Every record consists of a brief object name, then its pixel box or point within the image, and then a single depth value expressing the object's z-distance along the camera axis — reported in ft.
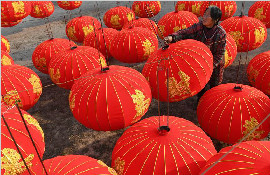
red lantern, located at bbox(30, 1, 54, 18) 42.13
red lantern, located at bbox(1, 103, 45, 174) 11.93
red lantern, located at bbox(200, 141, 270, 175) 8.86
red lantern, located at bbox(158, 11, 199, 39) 27.66
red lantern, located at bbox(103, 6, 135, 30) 36.14
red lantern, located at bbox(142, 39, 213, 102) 15.78
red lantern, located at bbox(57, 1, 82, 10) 46.96
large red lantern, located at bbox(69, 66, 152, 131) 14.10
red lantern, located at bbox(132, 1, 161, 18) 41.25
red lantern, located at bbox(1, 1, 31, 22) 27.95
